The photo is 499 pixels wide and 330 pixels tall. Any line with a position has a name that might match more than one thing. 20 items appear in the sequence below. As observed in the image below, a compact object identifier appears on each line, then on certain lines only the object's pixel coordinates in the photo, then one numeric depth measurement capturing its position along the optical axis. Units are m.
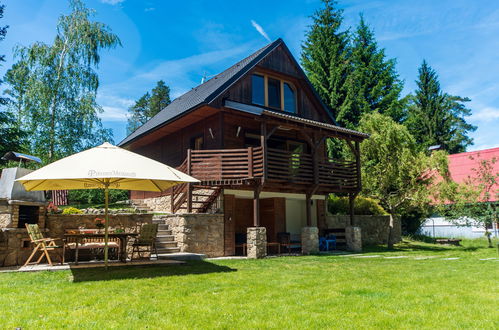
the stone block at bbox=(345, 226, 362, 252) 16.02
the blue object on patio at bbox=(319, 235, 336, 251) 16.28
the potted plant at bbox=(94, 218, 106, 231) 9.84
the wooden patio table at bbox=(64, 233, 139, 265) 8.67
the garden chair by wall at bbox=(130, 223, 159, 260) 9.70
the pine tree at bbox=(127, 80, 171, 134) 42.91
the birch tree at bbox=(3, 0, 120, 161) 21.97
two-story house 13.97
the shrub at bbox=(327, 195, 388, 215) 20.27
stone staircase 12.28
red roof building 27.10
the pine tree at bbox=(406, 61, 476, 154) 36.22
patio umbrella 7.15
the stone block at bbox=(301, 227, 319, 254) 14.44
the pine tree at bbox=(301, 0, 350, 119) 25.23
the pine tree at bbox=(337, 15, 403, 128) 24.64
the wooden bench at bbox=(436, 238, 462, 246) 20.72
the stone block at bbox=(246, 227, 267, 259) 12.62
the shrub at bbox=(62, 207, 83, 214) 12.05
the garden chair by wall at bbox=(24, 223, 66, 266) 8.59
